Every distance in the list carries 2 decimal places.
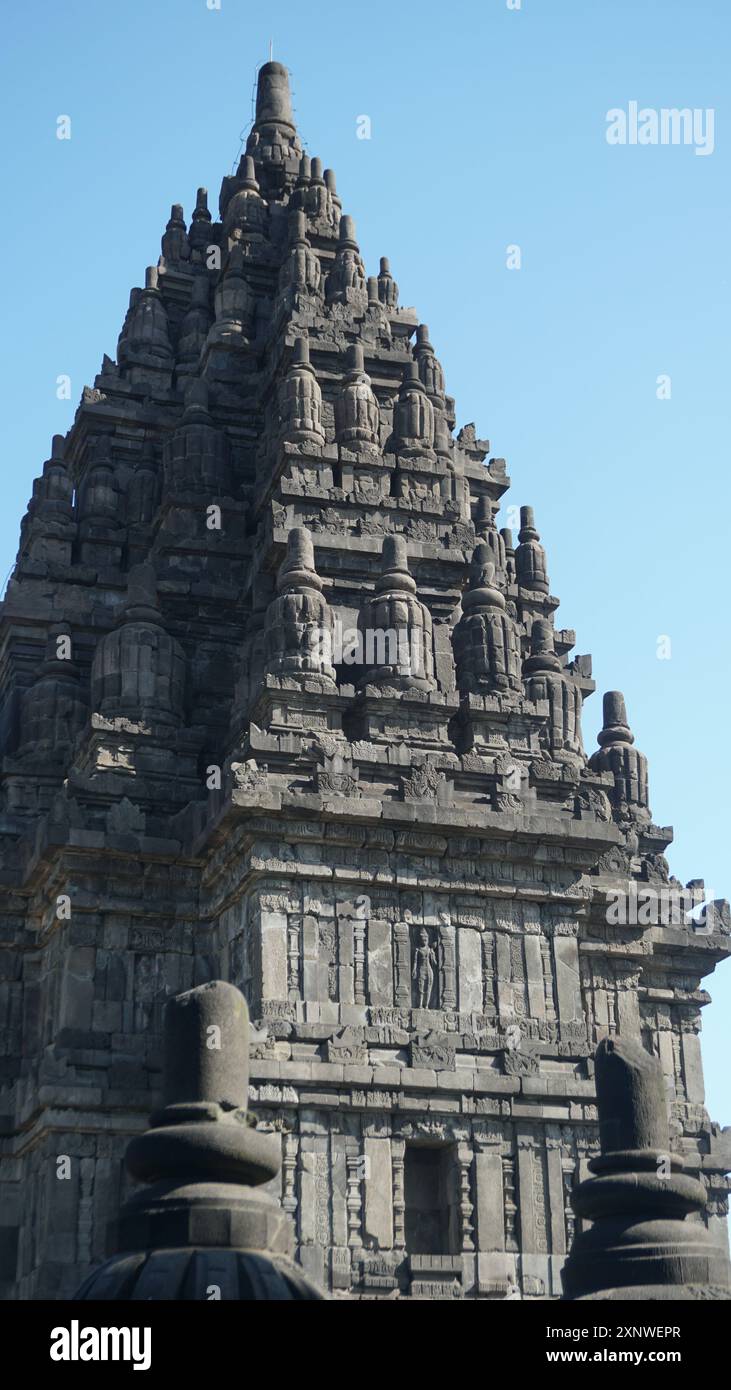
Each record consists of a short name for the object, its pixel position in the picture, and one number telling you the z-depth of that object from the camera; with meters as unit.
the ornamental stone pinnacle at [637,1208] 18.97
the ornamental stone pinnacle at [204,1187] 16.62
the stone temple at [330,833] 30.45
